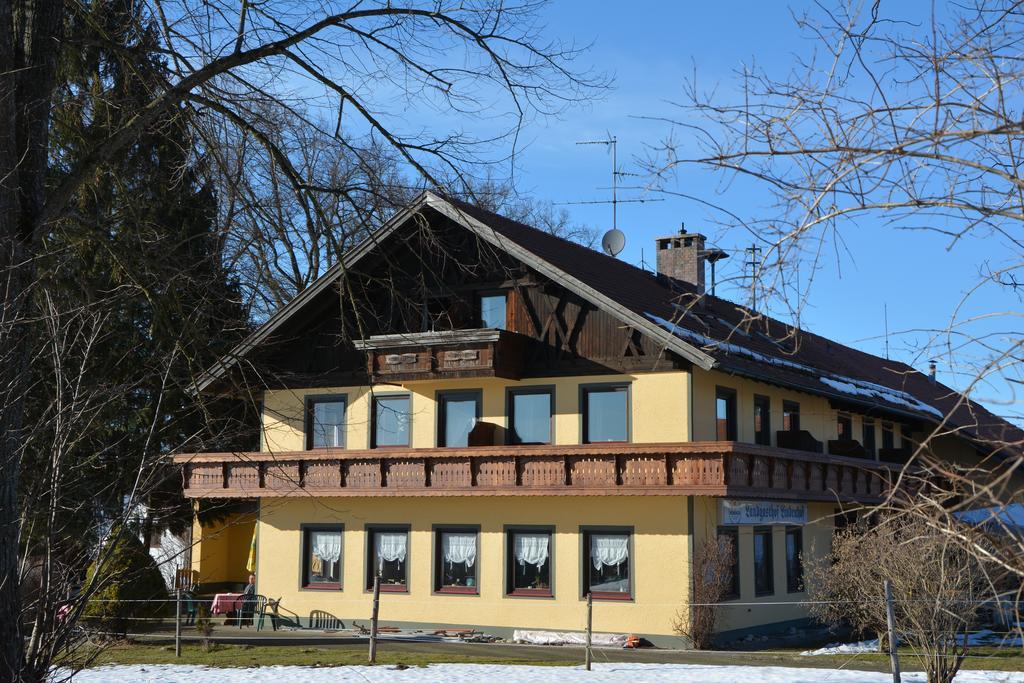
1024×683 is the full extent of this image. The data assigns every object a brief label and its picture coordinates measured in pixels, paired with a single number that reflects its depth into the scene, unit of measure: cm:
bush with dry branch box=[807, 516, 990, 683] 1565
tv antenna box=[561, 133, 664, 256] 3306
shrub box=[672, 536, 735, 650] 2448
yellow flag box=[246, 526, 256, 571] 3310
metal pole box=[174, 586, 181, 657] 2118
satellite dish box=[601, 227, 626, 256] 3309
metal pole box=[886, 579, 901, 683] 1537
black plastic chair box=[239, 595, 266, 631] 2948
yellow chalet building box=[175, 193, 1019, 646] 2531
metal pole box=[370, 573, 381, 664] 2030
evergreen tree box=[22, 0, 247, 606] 912
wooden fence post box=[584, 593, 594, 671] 1943
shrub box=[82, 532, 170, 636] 2430
